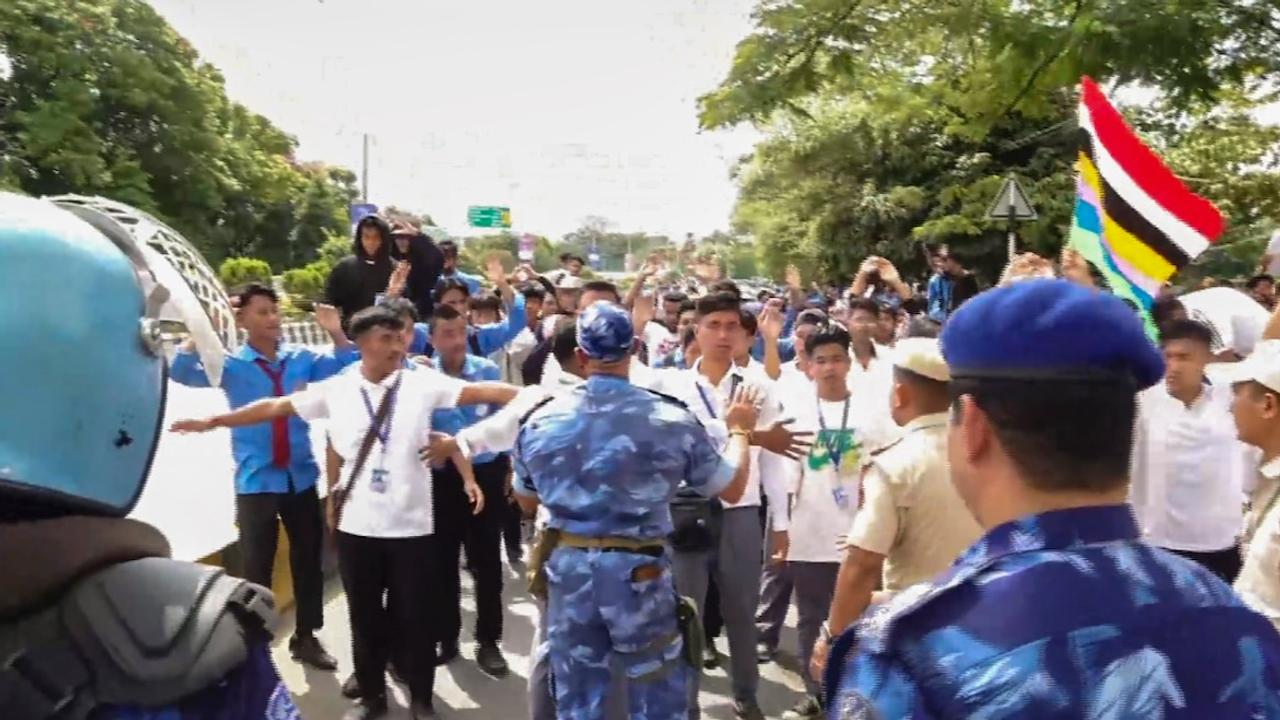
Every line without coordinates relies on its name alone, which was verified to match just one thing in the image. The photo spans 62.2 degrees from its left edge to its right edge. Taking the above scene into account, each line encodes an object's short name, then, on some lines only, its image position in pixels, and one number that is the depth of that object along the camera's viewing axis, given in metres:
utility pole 36.19
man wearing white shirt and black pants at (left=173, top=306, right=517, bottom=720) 4.50
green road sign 51.22
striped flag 4.67
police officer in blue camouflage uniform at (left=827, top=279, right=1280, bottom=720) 1.20
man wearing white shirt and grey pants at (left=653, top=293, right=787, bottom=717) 4.67
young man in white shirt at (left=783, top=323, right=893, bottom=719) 4.77
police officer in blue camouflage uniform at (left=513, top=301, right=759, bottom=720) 3.26
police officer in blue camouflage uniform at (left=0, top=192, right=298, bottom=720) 1.05
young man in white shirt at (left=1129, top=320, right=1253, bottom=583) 4.21
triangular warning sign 10.55
